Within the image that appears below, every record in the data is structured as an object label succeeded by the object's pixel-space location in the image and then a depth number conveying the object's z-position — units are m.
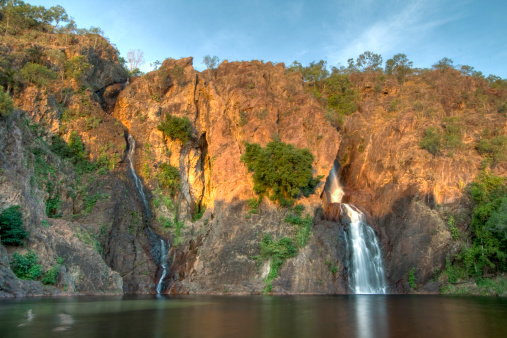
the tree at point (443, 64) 63.28
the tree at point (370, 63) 65.12
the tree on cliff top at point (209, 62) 57.76
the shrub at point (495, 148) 41.97
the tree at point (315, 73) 60.84
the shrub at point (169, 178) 43.78
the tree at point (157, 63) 55.31
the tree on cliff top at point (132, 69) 60.49
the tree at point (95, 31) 52.69
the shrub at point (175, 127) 45.88
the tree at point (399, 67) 63.62
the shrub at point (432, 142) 42.69
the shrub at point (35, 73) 36.91
